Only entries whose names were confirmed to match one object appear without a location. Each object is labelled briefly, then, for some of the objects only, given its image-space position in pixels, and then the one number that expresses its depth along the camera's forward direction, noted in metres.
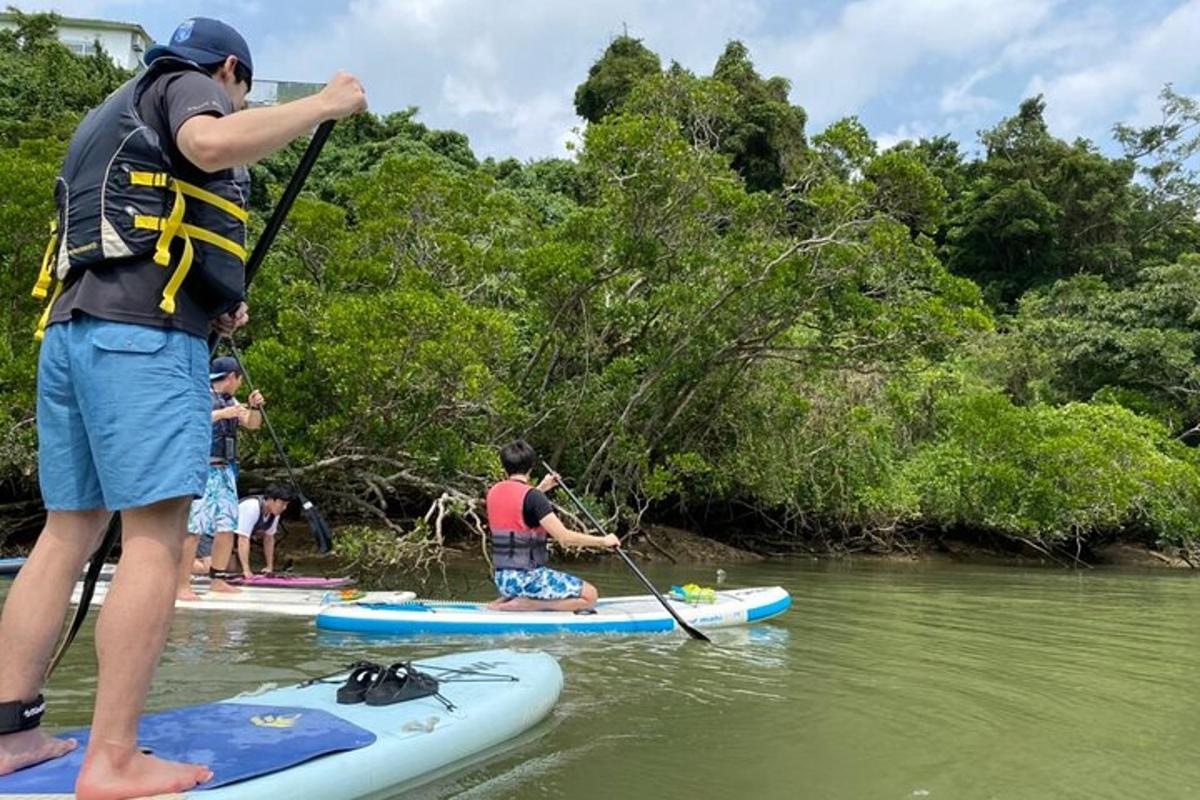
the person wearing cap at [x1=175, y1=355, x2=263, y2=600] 5.56
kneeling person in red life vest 5.27
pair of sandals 2.72
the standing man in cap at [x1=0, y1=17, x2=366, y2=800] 1.89
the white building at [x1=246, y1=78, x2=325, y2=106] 29.73
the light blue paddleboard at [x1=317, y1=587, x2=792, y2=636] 5.15
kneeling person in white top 7.04
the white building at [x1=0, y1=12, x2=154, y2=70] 38.59
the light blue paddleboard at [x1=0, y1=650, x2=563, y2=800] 2.01
